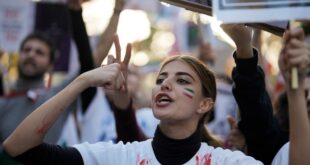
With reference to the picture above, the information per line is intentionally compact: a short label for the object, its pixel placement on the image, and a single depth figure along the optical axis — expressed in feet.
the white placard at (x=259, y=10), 8.37
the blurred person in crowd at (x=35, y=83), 15.28
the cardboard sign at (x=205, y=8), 10.10
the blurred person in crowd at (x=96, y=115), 15.15
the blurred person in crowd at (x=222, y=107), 20.26
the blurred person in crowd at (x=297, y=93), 8.19
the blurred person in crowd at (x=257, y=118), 10.83
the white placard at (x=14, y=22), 22.13
